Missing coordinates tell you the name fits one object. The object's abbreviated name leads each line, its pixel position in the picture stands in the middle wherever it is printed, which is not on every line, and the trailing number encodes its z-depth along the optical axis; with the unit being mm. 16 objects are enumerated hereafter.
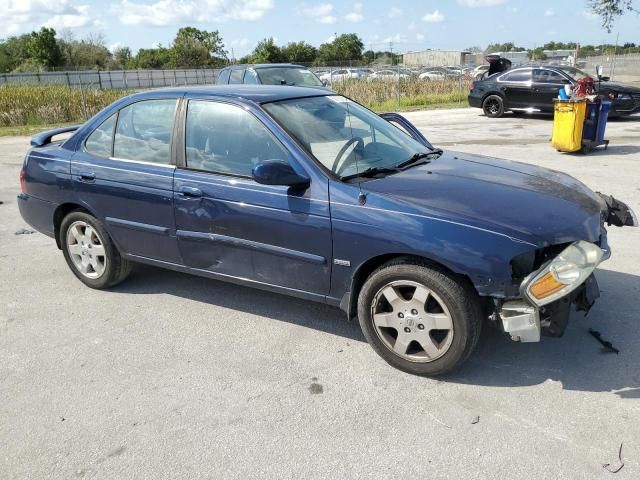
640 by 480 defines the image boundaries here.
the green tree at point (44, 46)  66562
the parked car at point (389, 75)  26609
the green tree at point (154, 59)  75438
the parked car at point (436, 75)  28000
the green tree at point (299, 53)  69531
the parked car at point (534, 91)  15078
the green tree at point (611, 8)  31984
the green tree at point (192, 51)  72938
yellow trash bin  10312
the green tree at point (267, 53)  64438
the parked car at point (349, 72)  32356
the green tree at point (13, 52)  73931
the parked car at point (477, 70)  36125
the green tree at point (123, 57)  79375
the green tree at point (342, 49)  79450
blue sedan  3166
